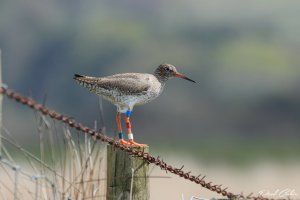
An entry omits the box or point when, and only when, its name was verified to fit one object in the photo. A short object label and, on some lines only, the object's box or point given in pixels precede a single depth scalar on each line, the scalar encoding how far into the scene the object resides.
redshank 18.31
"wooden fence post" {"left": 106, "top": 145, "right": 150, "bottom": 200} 15.53
